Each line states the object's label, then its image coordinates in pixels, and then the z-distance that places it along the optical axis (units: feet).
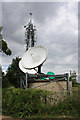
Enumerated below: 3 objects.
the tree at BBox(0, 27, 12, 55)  27.32
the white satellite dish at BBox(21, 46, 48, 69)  21.04
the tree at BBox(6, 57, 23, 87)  38.46
